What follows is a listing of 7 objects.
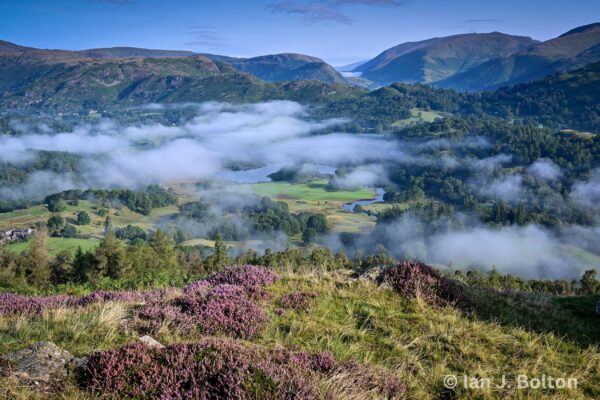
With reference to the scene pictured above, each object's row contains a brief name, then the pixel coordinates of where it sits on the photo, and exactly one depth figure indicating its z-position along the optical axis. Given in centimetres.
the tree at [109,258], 6016
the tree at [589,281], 7569
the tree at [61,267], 6542
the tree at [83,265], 6109
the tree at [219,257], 7080
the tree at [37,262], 6034
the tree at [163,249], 7031
